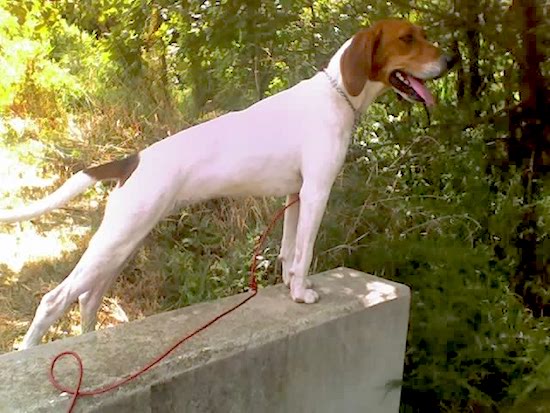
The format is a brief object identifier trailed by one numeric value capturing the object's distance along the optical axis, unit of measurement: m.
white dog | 2.25
